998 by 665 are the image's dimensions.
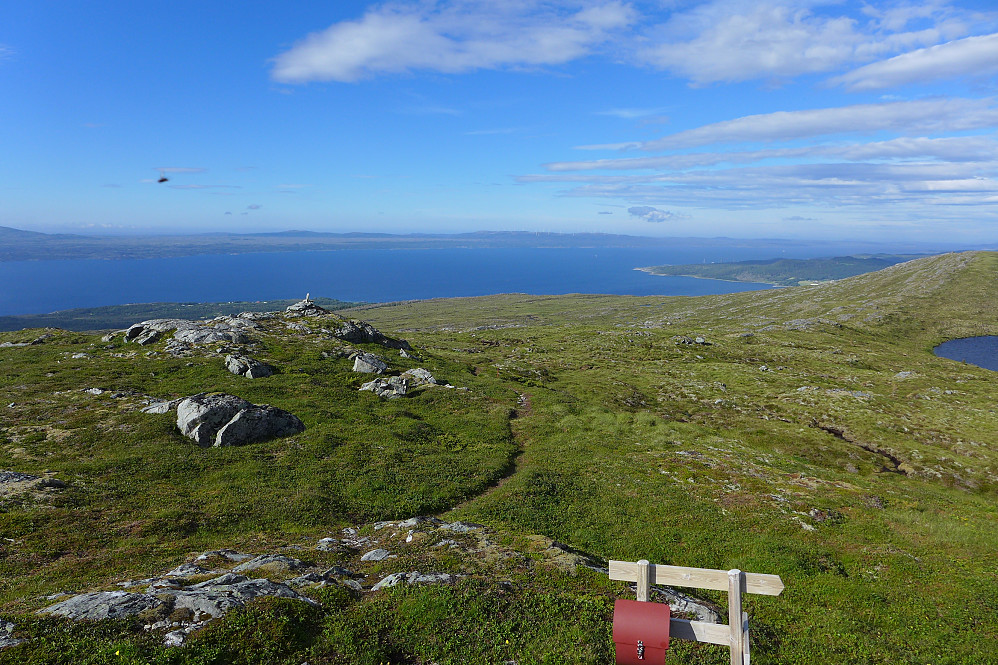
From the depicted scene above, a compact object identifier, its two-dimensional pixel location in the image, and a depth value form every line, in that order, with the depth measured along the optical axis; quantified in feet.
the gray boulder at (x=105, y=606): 42.78
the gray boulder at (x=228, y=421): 118.52
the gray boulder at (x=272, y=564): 60.70
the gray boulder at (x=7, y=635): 38.08
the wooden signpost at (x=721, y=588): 30.50
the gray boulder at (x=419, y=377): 196.34
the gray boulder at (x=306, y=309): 292.81
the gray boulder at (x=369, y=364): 204.23
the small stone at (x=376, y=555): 67.87
